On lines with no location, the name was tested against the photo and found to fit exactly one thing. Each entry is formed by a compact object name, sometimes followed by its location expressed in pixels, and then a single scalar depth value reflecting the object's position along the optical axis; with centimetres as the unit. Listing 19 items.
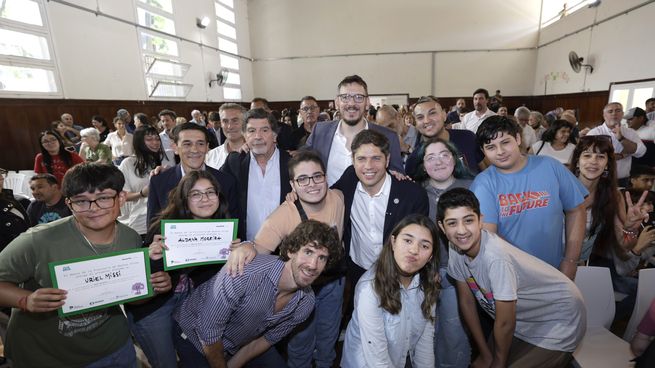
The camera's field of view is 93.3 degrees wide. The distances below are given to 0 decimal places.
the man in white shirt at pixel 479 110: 588
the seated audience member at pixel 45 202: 295
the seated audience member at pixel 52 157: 414
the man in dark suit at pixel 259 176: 254
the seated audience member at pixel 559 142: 393
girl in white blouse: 177
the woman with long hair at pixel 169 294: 186
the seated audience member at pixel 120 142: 572
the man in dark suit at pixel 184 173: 237
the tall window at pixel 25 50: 663
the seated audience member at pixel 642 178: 258
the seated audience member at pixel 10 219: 245
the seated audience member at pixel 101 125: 730
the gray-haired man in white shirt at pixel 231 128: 332
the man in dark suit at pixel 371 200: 210
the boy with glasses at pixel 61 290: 136
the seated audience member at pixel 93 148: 463
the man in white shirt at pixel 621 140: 405
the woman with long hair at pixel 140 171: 309
